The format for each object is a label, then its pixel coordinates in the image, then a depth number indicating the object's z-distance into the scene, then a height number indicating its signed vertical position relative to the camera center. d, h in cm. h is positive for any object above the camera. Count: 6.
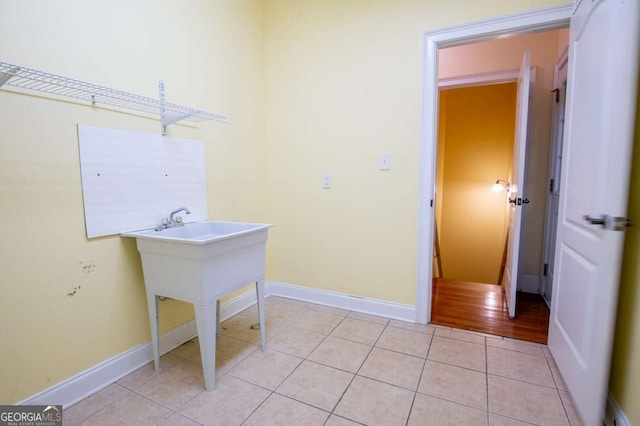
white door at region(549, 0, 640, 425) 116 -1
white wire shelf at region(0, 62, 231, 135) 123 +44
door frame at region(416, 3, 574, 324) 187 +66
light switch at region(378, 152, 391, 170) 233 +17
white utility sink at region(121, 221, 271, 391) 150 -46
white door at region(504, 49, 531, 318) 230 +3
